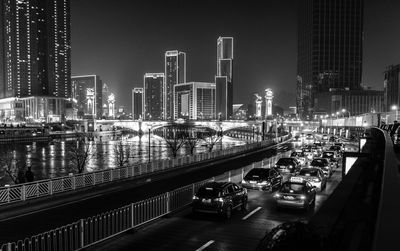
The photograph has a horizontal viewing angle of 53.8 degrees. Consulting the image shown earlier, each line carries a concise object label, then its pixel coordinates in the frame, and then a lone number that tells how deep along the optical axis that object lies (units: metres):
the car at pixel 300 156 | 38.09
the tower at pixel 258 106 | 170.62
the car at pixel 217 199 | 16.02
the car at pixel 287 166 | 31.36
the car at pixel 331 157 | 35.41
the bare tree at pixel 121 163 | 63.58
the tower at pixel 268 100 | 155.00
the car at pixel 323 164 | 29.50
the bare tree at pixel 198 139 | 127.89
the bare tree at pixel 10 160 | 59.30
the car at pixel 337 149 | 45.77
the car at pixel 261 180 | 23.15
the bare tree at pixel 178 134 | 132.65
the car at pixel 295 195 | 17.65
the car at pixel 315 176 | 23.48
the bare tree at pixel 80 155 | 64.96
